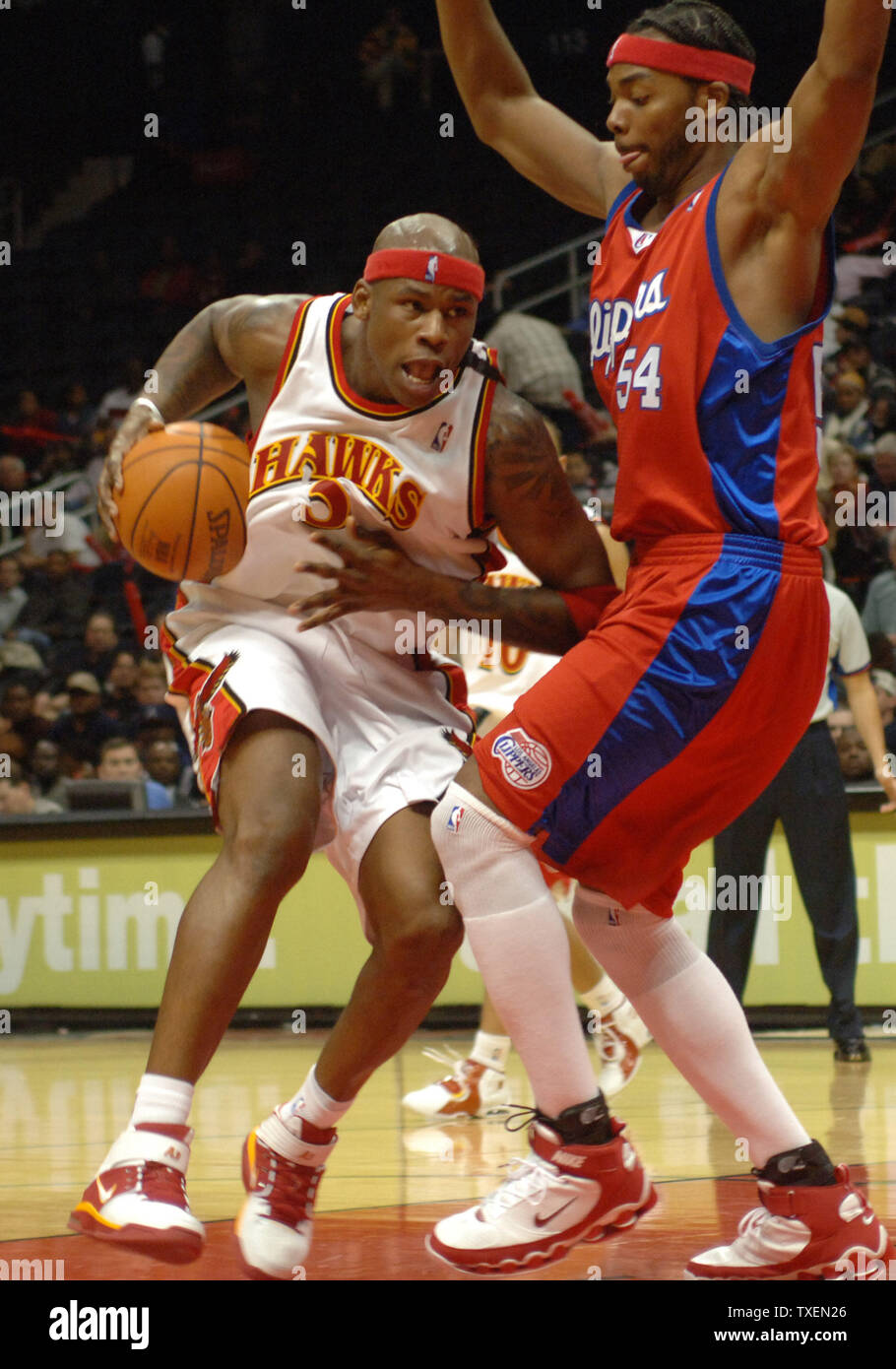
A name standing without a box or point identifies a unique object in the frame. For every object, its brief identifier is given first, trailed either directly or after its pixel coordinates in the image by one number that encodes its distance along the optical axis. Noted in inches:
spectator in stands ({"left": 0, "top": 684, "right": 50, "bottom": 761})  420.8
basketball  134.9
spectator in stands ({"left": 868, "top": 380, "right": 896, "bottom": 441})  422.9
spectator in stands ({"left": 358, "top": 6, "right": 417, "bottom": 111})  600.1
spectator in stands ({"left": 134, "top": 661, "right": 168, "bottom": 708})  412.8
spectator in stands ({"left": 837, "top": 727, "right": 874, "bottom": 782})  345.4
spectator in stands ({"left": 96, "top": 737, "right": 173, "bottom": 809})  384.5
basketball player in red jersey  116.3
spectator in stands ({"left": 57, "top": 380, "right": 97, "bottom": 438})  545.6
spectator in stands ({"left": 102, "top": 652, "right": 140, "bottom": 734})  422.6
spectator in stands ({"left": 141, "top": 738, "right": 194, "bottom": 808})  390.9
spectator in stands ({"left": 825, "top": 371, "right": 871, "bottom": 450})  430.0
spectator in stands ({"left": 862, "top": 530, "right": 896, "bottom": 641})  383.9
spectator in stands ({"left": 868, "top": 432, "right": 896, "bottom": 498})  396.5
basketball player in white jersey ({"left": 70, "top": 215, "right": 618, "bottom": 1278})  128.4
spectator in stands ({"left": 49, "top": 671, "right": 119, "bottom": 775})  413.4
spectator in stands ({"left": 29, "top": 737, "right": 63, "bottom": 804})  410.3
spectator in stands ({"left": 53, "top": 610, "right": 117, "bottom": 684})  433.4
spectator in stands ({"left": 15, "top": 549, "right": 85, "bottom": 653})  463.8
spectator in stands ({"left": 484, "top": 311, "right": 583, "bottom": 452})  472.1
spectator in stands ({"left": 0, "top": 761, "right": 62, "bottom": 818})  384.2
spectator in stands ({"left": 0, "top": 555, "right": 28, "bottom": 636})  470.0
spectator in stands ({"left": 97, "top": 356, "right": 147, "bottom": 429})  525.7
